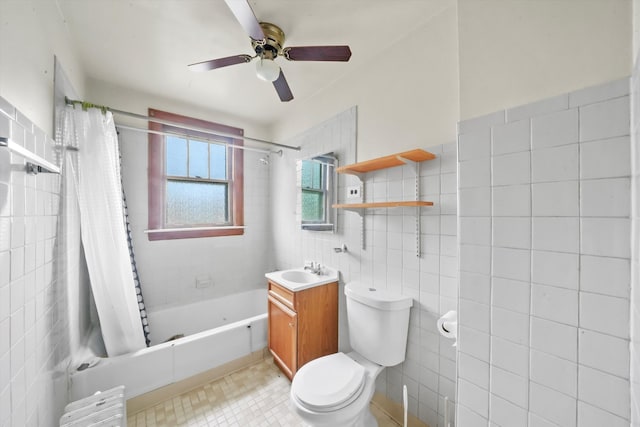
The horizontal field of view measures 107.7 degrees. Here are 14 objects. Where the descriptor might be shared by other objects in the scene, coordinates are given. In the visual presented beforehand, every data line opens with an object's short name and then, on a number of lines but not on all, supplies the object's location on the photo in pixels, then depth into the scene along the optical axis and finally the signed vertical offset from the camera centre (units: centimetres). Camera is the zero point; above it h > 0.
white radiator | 112 -102
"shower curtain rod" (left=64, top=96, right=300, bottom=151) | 140 +67
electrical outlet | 179 +16
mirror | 200 +19
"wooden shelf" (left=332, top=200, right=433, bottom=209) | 128 +5
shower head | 285 +66
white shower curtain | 150 -12
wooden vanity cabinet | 170 -87
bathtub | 150 -107
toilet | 115 -92
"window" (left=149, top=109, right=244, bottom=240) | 231 +31
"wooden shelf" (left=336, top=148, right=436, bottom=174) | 130 +32
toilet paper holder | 112 -55
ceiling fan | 125 +89
